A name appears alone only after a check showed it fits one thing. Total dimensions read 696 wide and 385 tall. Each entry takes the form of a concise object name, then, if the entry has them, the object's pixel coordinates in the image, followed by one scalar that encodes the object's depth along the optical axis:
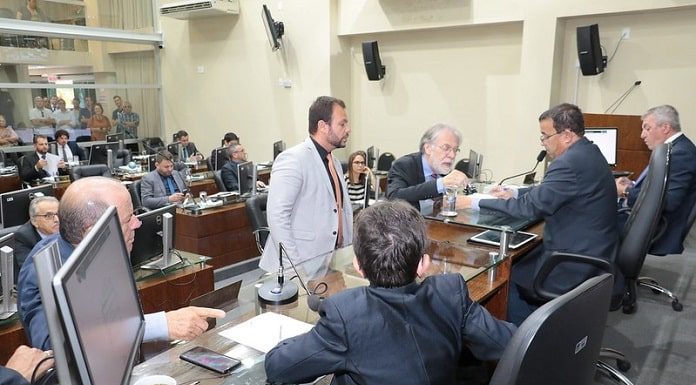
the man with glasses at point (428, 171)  2.86
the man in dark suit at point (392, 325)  1.11
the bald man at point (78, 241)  1.36
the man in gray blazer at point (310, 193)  2.39
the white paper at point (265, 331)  1.44
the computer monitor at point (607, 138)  5.16
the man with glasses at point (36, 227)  2.93
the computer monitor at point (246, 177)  4.89
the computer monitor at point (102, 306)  0.83
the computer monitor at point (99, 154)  6.95
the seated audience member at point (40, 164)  6.57
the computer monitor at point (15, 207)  3.35
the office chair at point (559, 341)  0.90
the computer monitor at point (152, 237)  2.67
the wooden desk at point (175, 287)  2.84
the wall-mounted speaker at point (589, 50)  5.84
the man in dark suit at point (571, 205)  2.48
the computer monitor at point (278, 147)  7.18
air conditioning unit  8.73
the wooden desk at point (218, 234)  4.60
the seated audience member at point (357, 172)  5.27
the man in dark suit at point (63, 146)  7.84
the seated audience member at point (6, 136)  8.62
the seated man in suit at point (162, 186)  4.83
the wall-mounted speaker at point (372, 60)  7.67
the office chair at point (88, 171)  5.96
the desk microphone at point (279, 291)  1.67
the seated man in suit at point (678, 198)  3.32
